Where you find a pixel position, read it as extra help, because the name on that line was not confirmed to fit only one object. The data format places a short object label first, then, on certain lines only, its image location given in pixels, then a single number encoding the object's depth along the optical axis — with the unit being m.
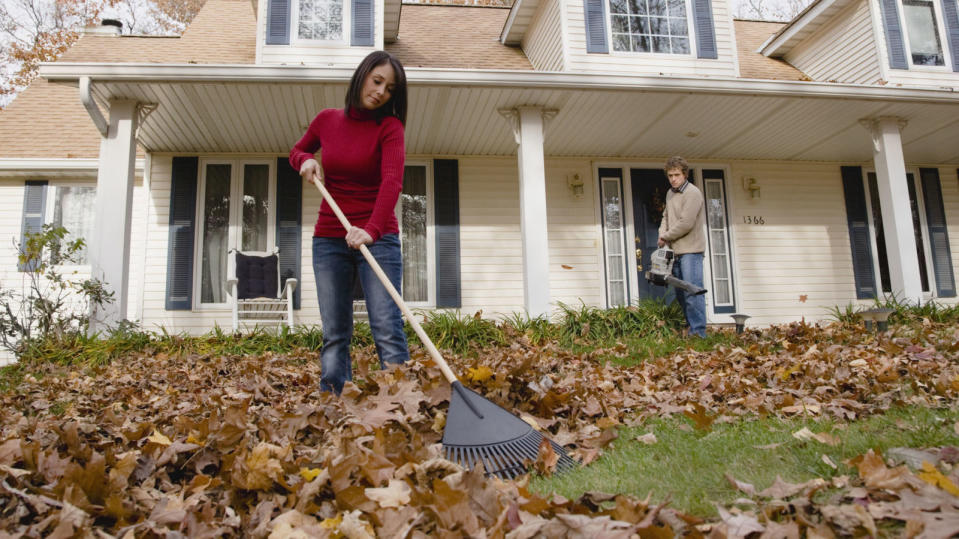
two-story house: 6.78
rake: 1.82
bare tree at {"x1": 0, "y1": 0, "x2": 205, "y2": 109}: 16.00
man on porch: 5.48
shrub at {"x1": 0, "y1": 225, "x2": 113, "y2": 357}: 5.88
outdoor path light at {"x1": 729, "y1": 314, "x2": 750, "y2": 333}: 5.73
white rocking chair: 7.02
